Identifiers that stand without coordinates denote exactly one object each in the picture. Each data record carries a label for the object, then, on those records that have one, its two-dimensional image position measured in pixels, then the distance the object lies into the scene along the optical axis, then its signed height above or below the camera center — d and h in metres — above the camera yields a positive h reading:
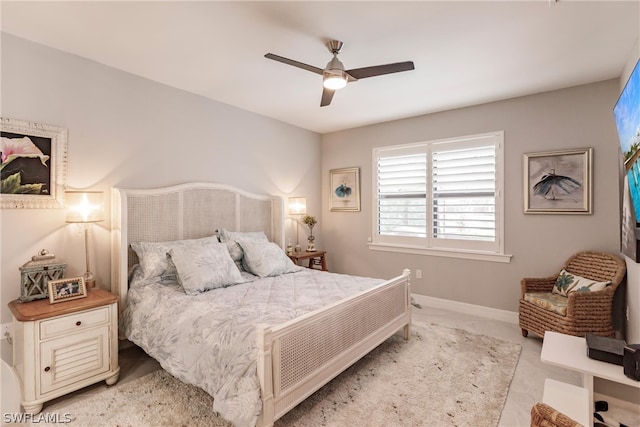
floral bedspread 1.77 -0.78
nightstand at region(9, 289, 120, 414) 2.10 -0.95
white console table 1.55 -0.81
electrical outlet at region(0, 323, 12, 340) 2.40 -0.90
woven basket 0.86 -0.58
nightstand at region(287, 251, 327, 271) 4.49 -0.68
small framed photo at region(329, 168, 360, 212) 5.13 +0.38
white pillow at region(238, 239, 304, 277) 3.41 -0.53
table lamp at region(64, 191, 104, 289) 2.55 +0.03
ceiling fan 2.31 +1.06
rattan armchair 2.81 -0.84
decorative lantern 2.36 -0.48
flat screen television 1.62 +0.45
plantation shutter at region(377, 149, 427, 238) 4.52 +0.27
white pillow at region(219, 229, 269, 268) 3.52 -0.32
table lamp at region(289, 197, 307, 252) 4.73 +0.09
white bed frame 1.83 -0.70
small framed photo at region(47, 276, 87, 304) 2.35 -0.59
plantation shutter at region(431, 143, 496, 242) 3.97 +0.27
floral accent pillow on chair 2.94 -0.71
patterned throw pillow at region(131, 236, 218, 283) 2.87 -0.46
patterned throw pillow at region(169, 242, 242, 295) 2.74 -0.50
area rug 2.05 -1.34
